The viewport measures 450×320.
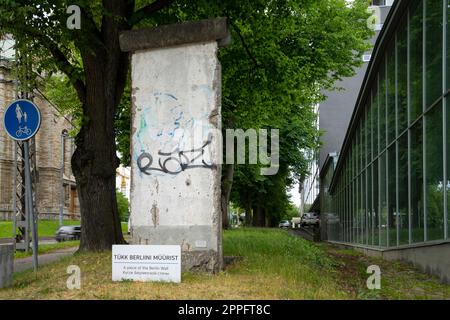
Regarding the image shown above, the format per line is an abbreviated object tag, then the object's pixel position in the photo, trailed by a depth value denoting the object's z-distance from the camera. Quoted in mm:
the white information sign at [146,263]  8250
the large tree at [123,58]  11422
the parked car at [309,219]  53256
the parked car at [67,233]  38625
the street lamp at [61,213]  46066
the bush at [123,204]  72494
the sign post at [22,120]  9297
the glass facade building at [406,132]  10523
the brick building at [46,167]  57719
